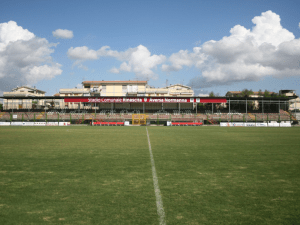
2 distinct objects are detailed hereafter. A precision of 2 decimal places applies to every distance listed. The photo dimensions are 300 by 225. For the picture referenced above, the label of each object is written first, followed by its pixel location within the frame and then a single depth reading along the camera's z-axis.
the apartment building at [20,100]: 65.04
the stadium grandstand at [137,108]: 51.91
